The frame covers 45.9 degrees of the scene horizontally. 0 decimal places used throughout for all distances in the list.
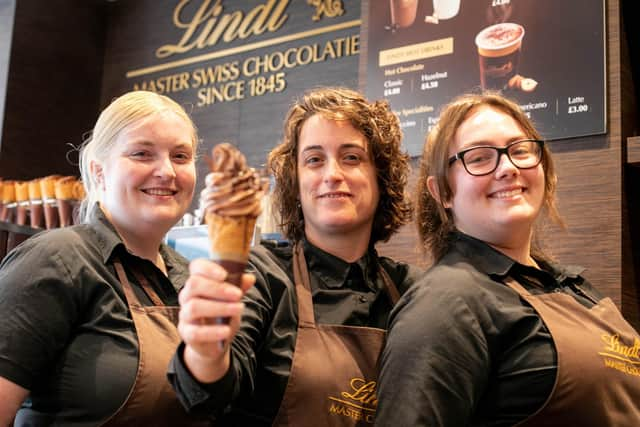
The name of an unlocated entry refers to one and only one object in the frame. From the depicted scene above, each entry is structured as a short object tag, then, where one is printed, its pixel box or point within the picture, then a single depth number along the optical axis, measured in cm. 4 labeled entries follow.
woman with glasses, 141
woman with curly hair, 156
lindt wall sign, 456
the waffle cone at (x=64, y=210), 396
